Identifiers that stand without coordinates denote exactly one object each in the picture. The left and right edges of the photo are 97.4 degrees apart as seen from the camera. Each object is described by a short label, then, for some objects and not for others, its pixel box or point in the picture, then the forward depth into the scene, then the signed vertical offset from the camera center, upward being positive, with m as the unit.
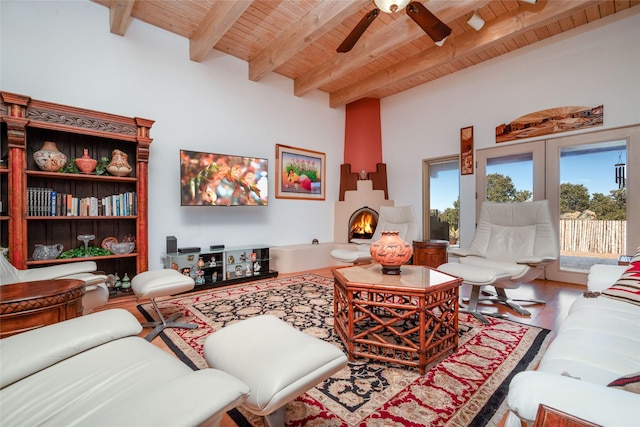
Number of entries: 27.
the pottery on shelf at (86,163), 2.84 +0.47
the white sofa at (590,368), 0.55 -0.51
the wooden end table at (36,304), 1.29 -0.46
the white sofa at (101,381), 0.67 -0.55
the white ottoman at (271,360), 0.93 -0.58
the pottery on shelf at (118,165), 3.00 +0.48
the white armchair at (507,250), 2.45 -0.43
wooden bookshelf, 2.45 +0.32
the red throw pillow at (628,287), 1.47 -0.43
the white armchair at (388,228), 3.77 -0.28
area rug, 1.29 -0.95
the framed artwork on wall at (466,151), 4.34 +0.91
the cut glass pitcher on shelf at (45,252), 2.69 -0.41
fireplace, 5.16 +0.13
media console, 3.46 -0.74
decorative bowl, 3.01 -0.41
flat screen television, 3.51 +0.40
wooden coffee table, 1.65 -0.66
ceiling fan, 2.20 +1.61
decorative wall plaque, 3.38 +1.12
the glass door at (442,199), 4.68 +0.17
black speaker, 3.40 -0.43
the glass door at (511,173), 3.81 +0.51
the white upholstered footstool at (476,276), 2.36 -0.57
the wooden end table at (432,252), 3.83 -0.60
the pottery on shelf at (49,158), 2.64 +0.49
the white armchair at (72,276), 1.99 -0.49
